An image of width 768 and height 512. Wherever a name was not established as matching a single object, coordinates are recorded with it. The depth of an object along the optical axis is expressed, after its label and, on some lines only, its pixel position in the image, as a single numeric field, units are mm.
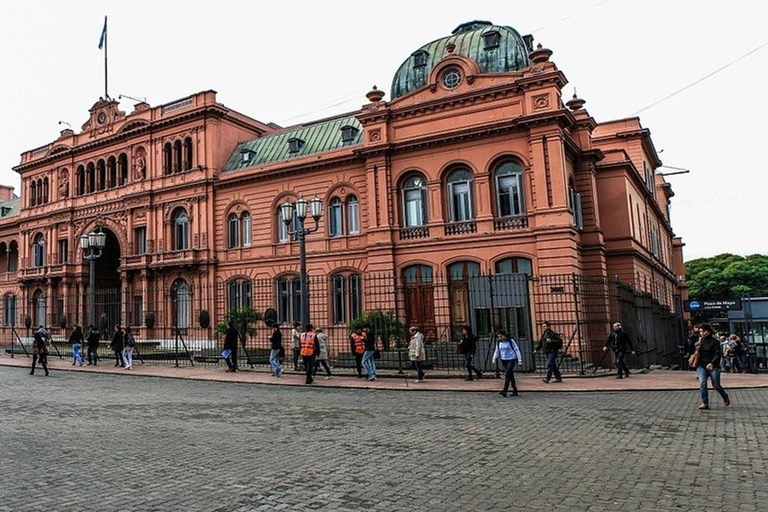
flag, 40375
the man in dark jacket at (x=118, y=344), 23781
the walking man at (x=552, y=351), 16594
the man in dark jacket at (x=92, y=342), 24312
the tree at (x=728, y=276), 67125
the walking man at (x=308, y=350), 17375
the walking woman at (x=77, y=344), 24031
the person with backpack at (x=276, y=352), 19047
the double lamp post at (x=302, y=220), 18219
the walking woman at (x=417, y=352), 17453
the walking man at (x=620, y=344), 18159
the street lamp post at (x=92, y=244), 24777
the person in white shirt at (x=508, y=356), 14219
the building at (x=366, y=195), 25578
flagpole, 39522
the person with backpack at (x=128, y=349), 22172
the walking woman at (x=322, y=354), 18875
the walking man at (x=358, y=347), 18578
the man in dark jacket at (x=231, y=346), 20694
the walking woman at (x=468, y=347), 17328
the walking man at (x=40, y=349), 20109
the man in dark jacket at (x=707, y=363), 11984
